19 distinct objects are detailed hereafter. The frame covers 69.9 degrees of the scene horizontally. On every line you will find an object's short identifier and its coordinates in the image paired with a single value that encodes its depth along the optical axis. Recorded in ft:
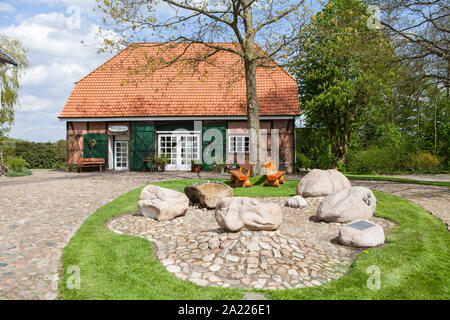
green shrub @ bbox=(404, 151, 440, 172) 63.77
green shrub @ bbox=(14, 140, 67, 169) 70.64
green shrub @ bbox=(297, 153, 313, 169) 66.64
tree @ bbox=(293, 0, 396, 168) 48.85
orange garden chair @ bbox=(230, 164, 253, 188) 36.04
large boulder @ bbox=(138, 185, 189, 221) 21.72
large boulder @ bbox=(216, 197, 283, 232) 16.57
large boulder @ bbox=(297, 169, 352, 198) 28.94
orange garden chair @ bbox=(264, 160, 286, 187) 35.73
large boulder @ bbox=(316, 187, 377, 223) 21.58
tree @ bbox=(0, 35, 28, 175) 64.28
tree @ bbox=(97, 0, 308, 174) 37.17
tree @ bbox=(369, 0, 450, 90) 35.01
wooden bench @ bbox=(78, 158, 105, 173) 58.03
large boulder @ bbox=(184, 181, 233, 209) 26.02
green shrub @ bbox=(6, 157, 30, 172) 57.82
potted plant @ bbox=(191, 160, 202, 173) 58.13
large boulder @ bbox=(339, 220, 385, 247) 16.84
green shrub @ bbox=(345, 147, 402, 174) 61.31
